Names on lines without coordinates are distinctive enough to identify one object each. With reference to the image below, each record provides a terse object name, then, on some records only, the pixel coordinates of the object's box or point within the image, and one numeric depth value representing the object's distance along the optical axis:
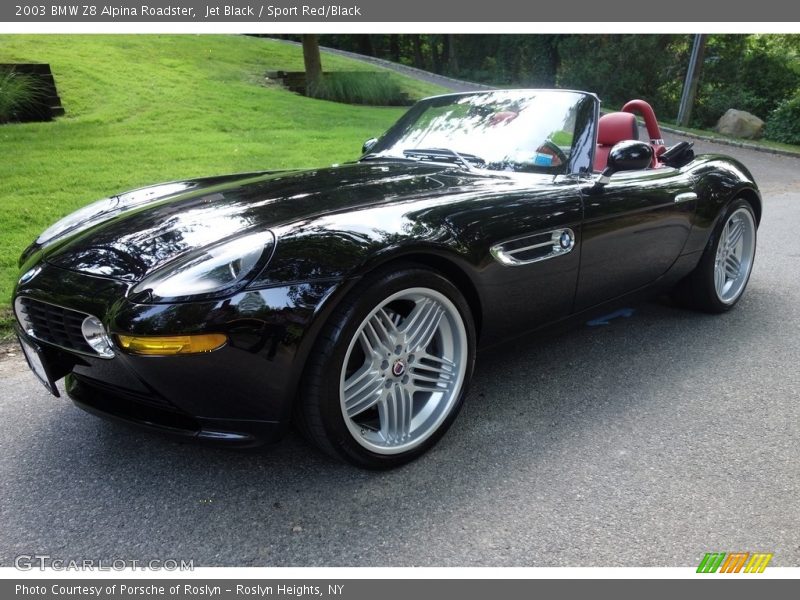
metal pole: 15.45
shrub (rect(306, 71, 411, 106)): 13.74
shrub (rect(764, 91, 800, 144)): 15.03
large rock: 15.59
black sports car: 1.77
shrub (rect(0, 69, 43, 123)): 8.10
